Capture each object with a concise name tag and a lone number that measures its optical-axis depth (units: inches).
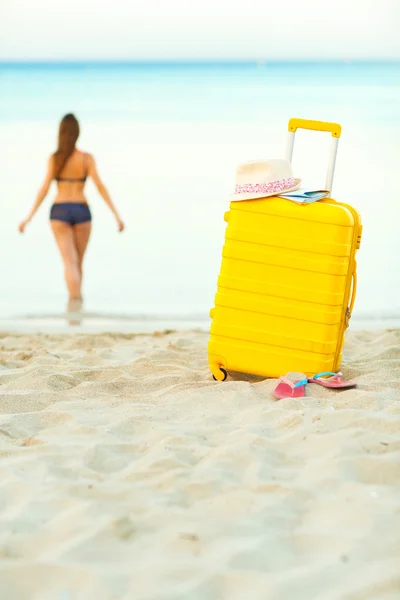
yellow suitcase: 135.3
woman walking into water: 252.8
